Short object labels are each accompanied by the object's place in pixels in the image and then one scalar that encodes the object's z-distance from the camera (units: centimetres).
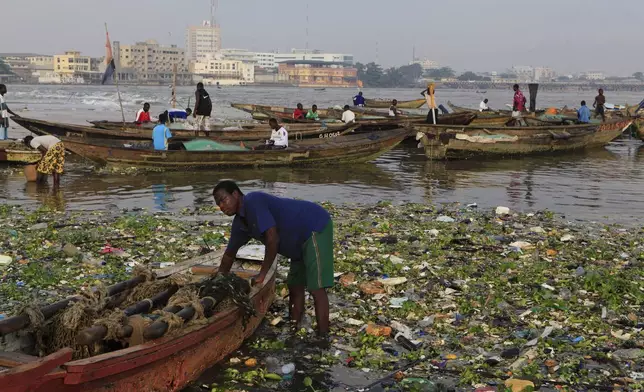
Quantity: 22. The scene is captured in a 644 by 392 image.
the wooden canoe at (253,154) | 1560
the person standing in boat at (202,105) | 1919
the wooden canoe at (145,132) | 1859
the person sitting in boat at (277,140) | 1675
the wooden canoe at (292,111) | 2556
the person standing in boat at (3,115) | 1666
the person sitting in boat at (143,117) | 2126
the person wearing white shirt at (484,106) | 2932
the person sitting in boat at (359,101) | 2933
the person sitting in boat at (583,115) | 2477
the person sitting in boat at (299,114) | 2448
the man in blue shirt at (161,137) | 1579
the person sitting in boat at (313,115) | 2470
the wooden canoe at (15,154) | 1583
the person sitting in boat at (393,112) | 2444
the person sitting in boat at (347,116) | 2291
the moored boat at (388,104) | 3294
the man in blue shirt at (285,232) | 512
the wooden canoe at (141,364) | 352
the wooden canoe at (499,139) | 1981
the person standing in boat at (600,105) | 2751
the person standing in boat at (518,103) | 2478
